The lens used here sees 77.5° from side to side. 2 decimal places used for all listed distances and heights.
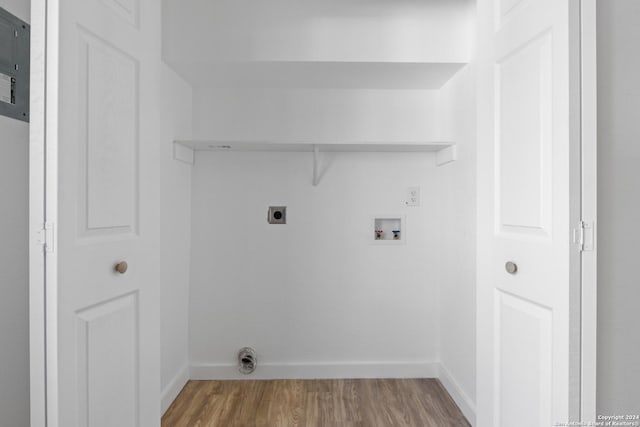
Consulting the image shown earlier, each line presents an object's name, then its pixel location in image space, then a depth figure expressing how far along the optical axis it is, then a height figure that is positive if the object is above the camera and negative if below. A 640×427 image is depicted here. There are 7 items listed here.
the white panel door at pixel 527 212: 0.94 +0.01
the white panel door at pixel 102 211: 0.99 +0.01
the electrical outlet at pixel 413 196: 2.49 +0.11
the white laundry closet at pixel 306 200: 0.99 +0.06
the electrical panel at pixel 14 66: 1.17 +0.44
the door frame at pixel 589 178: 0.91 +0.08
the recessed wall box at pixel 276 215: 2.47 -0.01
